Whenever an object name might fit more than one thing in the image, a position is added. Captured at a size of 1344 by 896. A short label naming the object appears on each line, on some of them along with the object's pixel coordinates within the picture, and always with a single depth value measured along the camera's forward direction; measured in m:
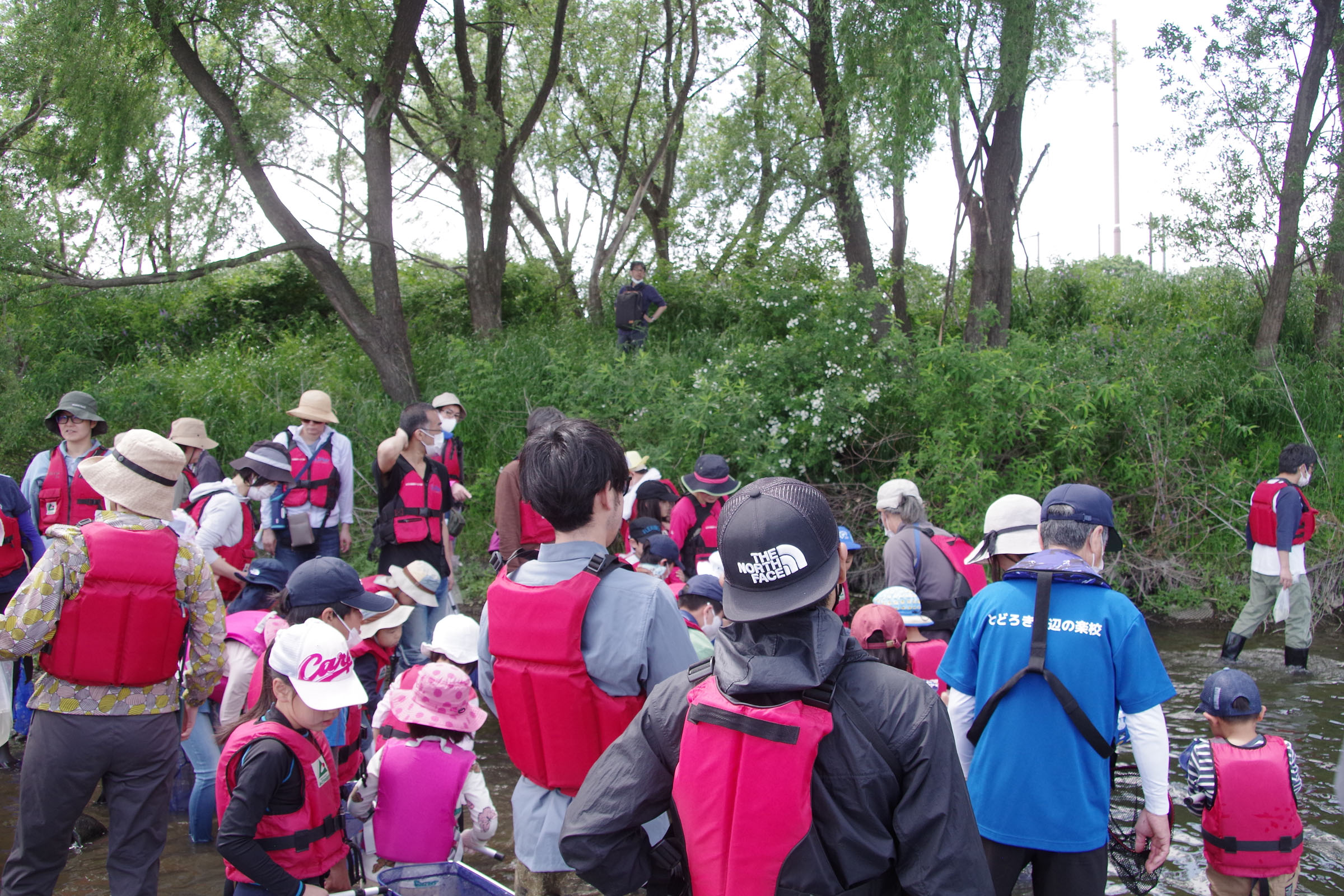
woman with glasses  6.15
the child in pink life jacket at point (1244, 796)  3.51
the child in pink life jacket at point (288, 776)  2.74
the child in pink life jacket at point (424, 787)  3.25
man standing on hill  13.30
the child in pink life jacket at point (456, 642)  3.91
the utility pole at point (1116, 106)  25.90
